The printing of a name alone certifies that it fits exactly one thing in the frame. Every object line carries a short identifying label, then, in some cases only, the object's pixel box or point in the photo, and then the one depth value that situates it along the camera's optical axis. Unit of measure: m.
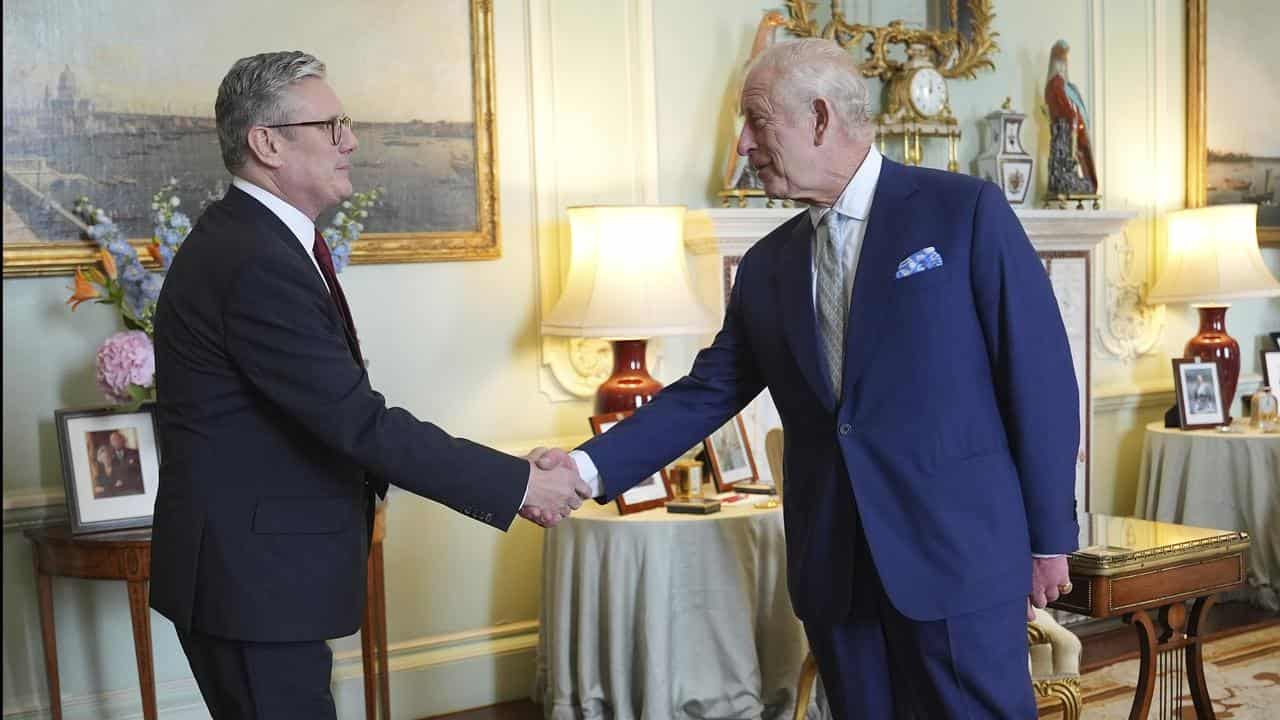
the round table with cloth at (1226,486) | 5.31
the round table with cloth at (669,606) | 3.82
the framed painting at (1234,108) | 6.13
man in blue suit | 2.22
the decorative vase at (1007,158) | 5.39
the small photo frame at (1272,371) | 6.12
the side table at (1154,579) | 3.42
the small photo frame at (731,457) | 4.24
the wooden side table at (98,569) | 3.41
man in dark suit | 2.17
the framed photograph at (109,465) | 3.49
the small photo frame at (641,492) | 3.96
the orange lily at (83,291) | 3.53
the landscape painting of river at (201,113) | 3.77
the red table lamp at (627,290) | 4.09
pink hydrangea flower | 3.46
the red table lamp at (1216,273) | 5.61
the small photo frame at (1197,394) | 5.52
